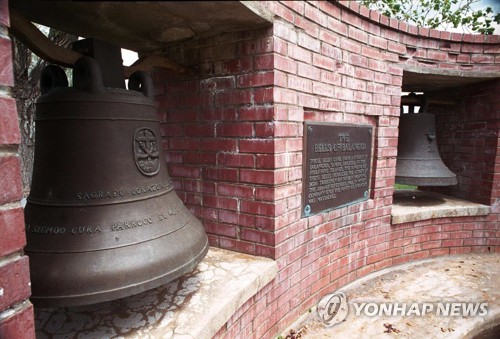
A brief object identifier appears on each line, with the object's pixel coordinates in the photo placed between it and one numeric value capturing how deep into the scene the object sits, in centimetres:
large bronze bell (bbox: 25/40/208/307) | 106
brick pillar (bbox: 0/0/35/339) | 85
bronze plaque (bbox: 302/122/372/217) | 205
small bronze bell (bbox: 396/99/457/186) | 321
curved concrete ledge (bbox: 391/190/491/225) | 300
